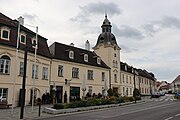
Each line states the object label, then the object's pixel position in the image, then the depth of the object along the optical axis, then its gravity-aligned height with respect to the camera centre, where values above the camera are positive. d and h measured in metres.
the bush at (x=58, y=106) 15.31 -2.62
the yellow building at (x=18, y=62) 18.02 +2.16
